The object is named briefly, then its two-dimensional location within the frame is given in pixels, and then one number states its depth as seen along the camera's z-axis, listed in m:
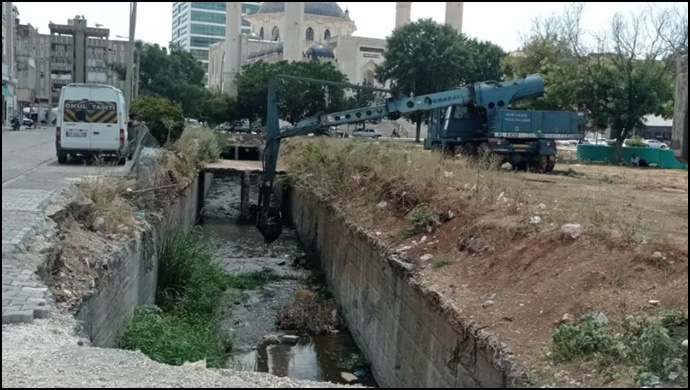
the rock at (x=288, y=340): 13.22
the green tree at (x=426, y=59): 43.09
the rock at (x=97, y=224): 11.32
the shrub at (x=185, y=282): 13.55
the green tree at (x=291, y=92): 46.53
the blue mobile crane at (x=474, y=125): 21.77
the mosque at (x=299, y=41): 67.91
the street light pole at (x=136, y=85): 42.33
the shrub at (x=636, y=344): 6.12
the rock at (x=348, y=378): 11.60
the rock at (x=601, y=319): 7.16
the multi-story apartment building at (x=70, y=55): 56.23
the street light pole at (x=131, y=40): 28.83
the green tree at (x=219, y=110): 57.41
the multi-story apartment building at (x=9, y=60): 43.69
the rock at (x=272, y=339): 13.16
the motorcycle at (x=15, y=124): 41.44
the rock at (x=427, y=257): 11.23
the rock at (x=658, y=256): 8.26
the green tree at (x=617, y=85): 33.88
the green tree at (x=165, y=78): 60.91
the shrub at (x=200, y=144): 25.81
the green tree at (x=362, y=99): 47.00
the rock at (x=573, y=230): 9.53
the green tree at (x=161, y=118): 25.59
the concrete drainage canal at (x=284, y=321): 12.09
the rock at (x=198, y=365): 6.50
